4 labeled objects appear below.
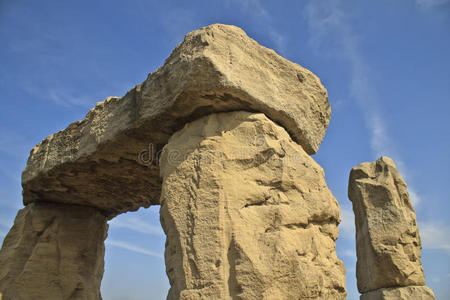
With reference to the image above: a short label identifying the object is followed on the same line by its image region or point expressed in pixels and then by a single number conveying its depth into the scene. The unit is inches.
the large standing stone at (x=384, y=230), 203.6
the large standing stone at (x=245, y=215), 112.6
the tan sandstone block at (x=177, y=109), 129.6
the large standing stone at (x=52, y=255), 200.1
